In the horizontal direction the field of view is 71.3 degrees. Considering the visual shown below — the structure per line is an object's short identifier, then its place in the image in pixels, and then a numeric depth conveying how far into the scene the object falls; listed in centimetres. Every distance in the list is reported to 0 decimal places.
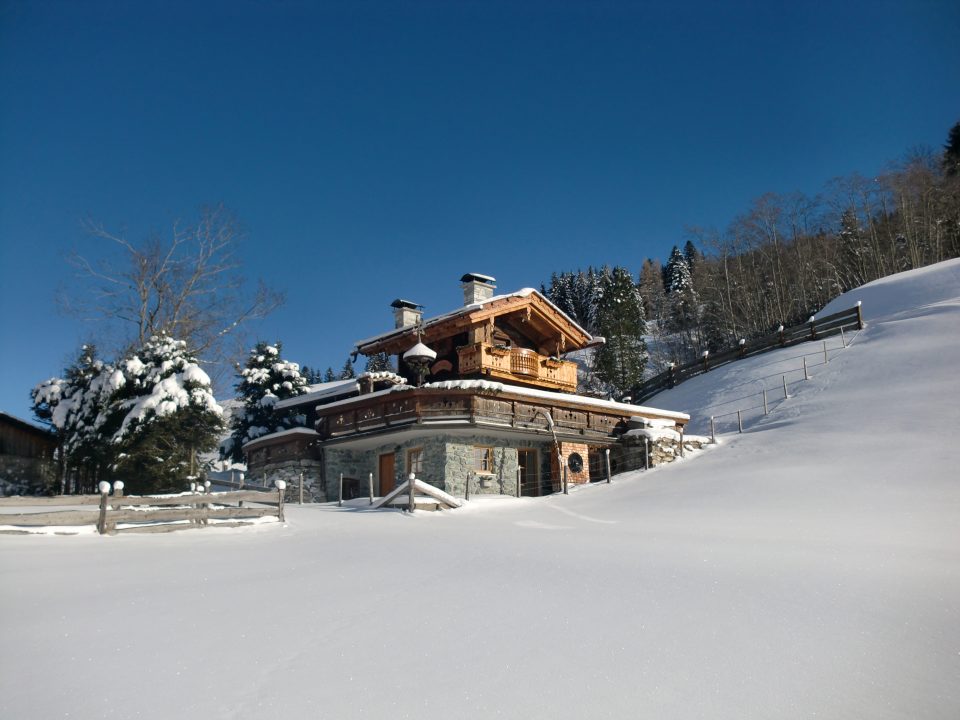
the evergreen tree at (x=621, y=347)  4594
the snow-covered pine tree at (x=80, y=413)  2177
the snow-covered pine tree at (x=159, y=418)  2058
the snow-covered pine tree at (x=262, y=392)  3133
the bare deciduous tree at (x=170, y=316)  2609
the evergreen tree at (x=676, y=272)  8070
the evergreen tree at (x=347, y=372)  8900
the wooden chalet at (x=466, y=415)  2136
